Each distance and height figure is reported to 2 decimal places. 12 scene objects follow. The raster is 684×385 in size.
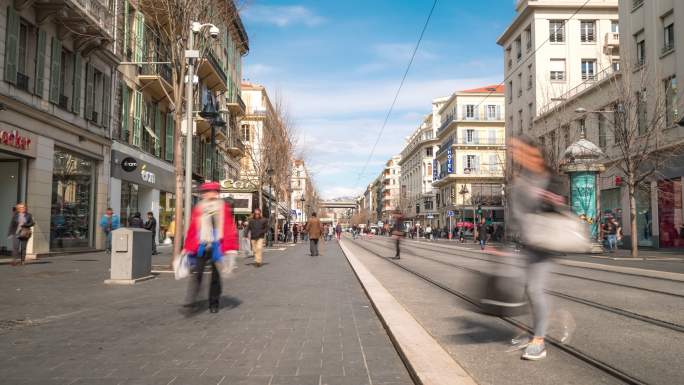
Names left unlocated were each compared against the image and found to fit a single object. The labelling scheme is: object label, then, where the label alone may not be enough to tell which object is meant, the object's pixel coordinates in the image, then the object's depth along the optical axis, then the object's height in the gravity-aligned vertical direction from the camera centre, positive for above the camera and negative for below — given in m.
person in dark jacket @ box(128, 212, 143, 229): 19.77 +0.06
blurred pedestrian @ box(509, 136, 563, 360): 4.55 +0.11
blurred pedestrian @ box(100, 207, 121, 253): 19.45 -0.02
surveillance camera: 14.14 +4.89
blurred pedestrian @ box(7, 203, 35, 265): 13.77 -0.12
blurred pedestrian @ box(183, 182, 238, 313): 6.90 -0.21
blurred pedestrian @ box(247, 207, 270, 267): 15.91 -0.26
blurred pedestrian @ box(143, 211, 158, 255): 20.27 -0.01
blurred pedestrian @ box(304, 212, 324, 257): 21.33 -0.29
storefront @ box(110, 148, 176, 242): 22.94 +1.66
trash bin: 10.29 -0.63
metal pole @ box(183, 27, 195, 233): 13.73 +2.15
